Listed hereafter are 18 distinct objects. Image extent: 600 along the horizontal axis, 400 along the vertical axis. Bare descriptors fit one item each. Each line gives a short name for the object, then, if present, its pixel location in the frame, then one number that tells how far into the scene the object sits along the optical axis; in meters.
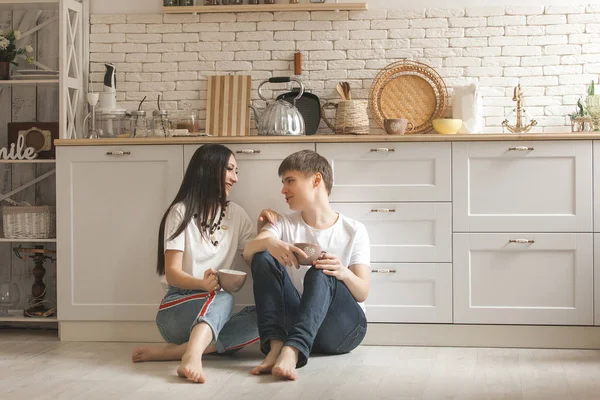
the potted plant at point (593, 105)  4.18
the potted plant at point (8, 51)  4.51
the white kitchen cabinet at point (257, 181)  3.99
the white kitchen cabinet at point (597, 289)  3.83
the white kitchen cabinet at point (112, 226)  4.06
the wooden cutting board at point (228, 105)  4.57
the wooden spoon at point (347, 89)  4.51
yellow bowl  4.23
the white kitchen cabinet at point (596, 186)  3.84
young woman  3.55
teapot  4.13
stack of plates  4.46
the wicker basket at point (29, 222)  4.30
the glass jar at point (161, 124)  4.42
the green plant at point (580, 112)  4.26
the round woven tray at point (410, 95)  4.48
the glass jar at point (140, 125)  4.42
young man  3.35
